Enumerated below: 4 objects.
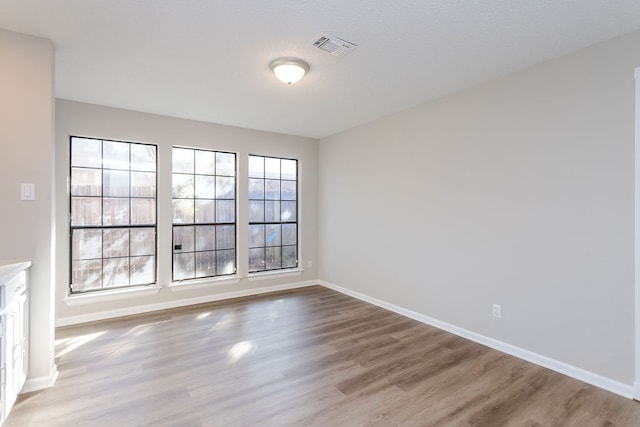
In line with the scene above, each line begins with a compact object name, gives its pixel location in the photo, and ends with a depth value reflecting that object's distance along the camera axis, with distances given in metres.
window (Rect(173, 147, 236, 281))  4.37
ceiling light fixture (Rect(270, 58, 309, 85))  2.65
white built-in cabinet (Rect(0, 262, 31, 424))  1.80
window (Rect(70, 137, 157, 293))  3.75
